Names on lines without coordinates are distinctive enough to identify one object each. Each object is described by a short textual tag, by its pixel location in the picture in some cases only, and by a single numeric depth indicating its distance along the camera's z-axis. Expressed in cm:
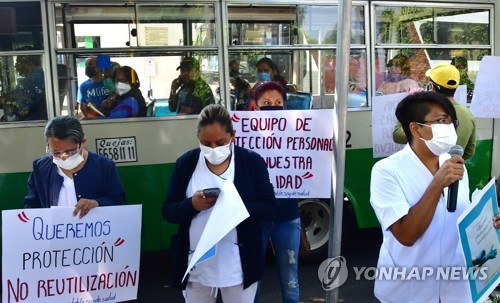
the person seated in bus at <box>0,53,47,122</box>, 470
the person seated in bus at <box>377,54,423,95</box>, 572
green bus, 474
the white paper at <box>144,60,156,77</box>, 490
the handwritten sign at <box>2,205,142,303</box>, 326
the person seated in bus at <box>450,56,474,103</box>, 601
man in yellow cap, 404
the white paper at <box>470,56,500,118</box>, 511
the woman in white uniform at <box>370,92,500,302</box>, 232
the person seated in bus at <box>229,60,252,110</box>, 515
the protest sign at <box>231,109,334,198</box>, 400
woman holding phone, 293
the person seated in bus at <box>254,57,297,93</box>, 522
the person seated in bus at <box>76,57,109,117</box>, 482
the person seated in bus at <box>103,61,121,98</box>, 486
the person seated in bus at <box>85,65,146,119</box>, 489
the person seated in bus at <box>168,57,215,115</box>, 501
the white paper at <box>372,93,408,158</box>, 477
